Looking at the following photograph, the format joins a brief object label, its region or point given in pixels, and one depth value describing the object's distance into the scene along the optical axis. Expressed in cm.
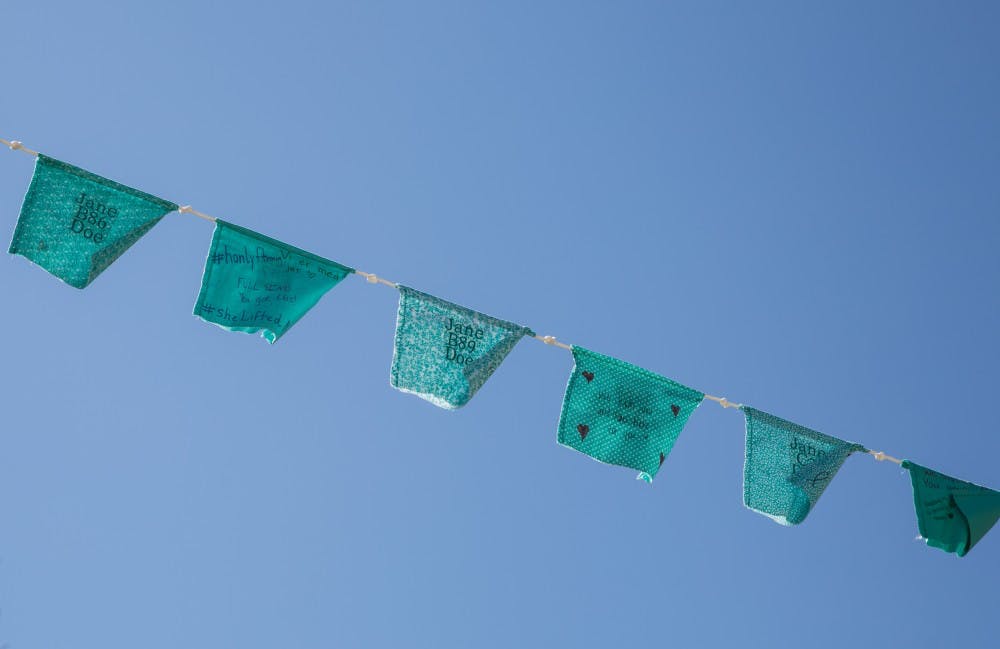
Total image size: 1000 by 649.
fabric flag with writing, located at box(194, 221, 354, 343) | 485
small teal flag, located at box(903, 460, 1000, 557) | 571
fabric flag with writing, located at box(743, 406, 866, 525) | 550
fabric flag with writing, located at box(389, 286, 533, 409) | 506
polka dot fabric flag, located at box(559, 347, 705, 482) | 528
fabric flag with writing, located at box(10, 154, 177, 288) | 472
